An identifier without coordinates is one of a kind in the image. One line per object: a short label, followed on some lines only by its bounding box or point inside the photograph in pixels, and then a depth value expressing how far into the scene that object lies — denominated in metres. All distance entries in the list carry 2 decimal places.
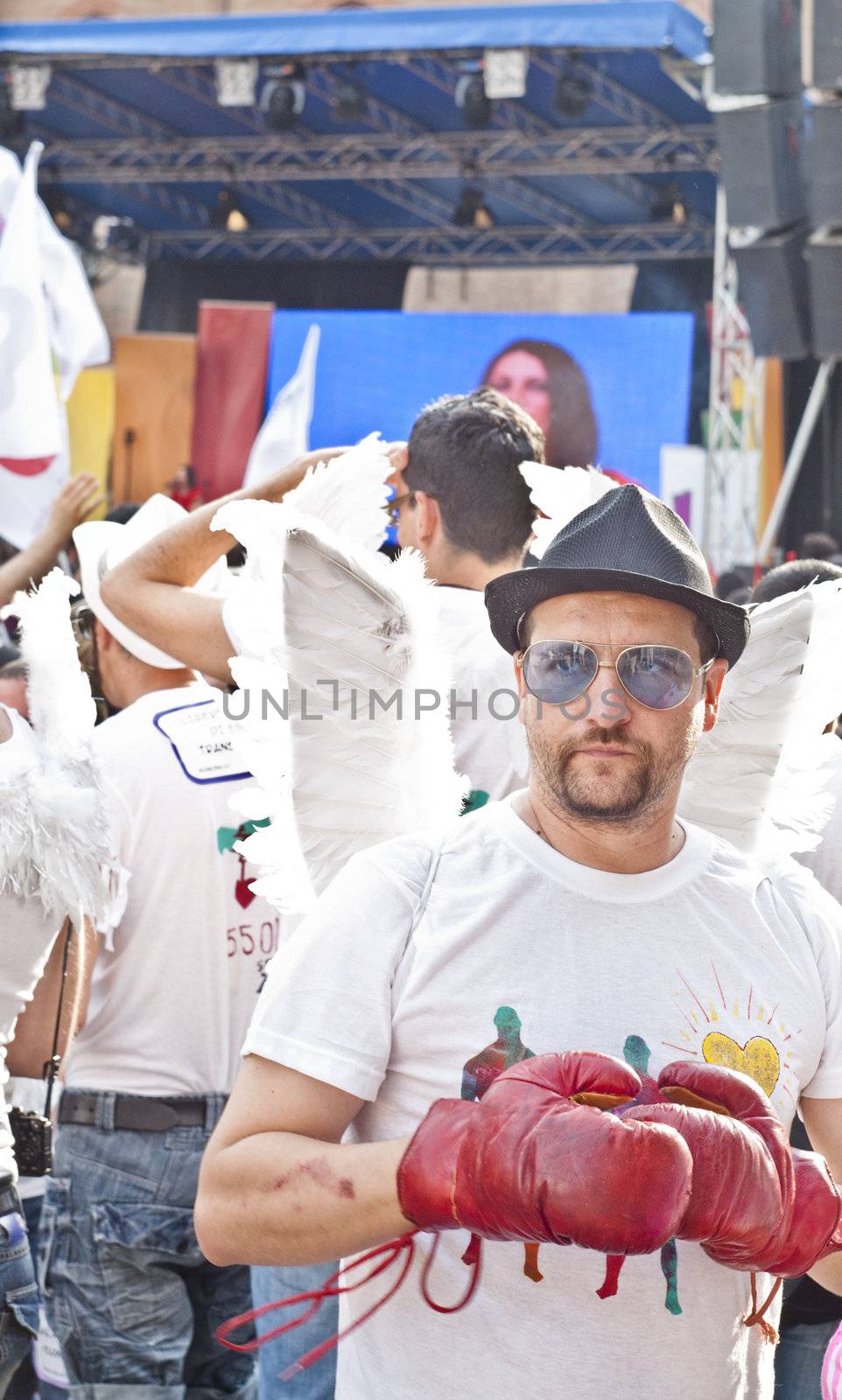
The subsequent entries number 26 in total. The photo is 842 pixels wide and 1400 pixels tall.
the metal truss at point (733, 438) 9.79
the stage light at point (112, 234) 14.73
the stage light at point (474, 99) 11.05
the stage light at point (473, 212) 13.09
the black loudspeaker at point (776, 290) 8.66
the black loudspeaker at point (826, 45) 7.46
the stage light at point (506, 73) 10.62
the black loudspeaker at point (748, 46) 8.03
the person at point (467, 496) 2.70
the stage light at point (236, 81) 11.31
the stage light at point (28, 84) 11.57
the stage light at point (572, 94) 10.80
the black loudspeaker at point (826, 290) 8.26
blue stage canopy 9.78
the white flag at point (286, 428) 7.57
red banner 12.96
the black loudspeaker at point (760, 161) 8.24
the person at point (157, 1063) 2.71
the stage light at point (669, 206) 12.95
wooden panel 13.27
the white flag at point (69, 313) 7.21
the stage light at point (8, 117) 11.70
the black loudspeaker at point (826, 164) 7.74
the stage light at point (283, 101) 11.36
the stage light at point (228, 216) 13.90
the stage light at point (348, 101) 11.36
